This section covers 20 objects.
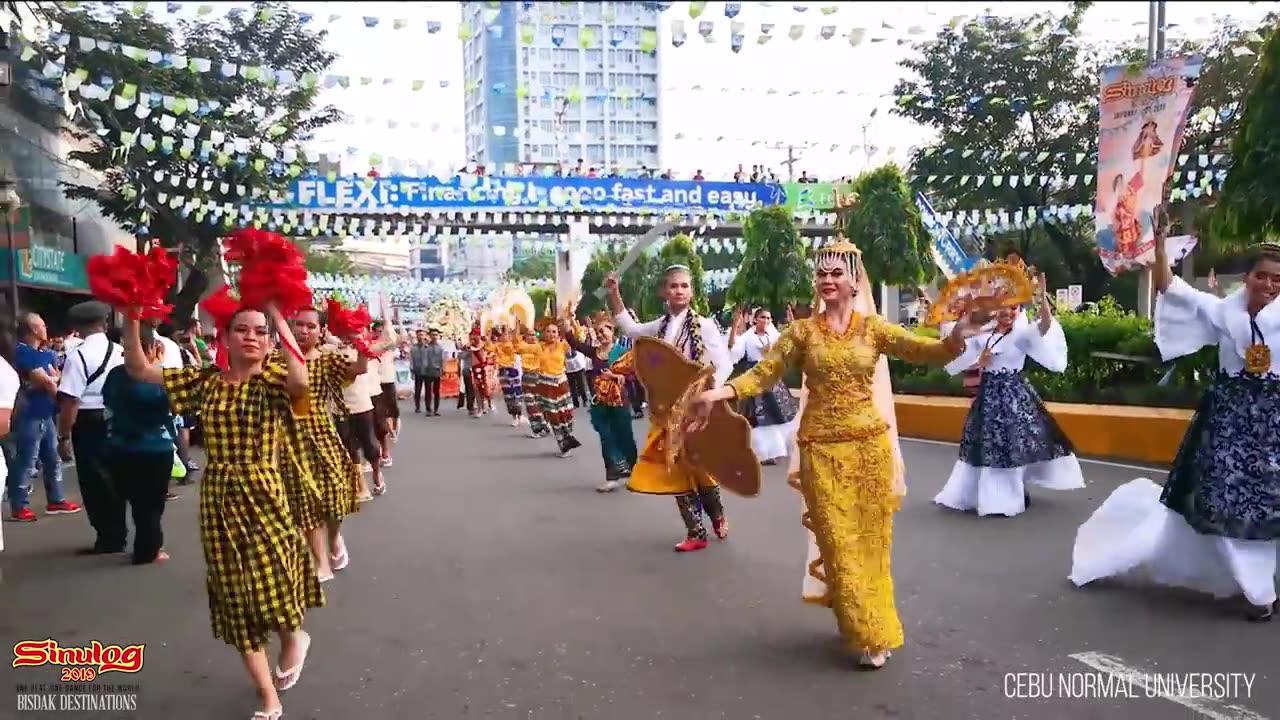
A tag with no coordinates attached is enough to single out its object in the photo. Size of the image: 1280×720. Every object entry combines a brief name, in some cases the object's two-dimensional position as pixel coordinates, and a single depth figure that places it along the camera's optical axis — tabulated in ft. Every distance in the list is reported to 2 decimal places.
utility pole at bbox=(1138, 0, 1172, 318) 49.90
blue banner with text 77.97
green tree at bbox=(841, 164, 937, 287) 70.23
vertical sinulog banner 36.11
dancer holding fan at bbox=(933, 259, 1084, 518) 26.61
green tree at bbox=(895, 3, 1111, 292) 80.28
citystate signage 62.49
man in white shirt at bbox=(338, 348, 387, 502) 29.76
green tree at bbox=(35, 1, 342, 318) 61.46
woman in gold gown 15.10
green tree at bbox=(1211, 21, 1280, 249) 20.57
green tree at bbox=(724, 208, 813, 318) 77.06
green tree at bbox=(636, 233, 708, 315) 64.26
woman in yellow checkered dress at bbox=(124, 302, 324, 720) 13.25
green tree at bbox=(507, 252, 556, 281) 209.32
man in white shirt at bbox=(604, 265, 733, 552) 23.52
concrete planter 35.17
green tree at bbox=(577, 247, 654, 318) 119.01
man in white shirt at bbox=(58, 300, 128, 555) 24.93
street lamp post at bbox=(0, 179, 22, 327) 50.97
